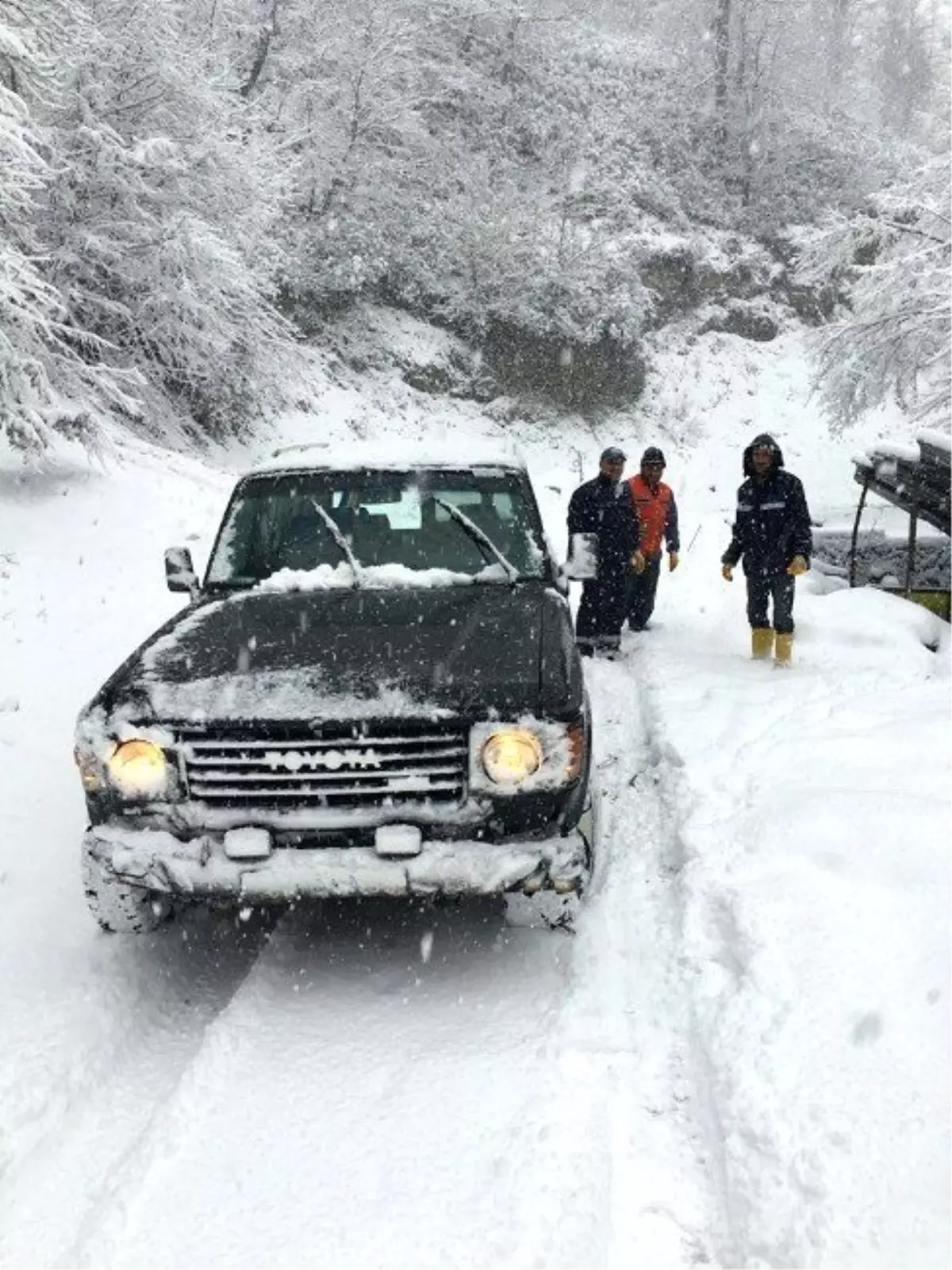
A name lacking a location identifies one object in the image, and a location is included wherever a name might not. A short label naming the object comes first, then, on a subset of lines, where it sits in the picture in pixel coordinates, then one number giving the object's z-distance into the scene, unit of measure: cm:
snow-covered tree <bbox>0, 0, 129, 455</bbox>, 916
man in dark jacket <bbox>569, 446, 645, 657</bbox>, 824
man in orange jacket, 870
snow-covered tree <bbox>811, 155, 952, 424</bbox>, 1326
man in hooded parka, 732
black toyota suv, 350
